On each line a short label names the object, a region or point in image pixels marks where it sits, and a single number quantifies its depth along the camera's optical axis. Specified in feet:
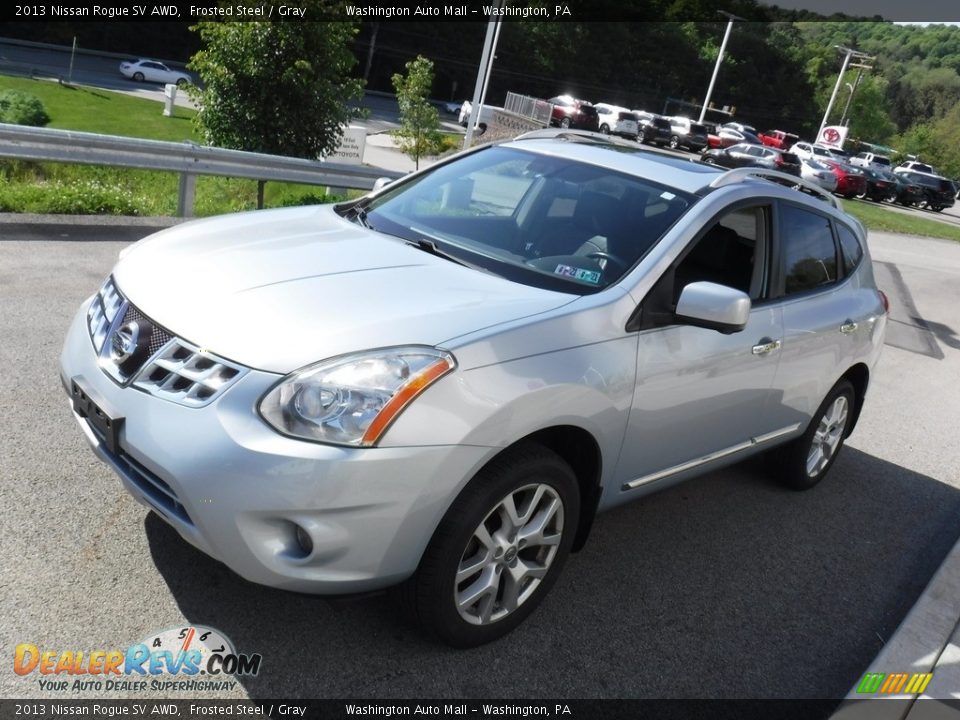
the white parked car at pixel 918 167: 196.32
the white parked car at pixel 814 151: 167.11
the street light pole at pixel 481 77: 60.44
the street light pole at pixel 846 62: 246.06
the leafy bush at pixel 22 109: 89.64
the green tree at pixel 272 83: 40.55
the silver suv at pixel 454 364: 9.16
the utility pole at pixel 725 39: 209.36
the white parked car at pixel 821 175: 122.11
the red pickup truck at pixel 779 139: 208.21
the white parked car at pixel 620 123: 166.09
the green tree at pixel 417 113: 66.18
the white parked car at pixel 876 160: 196.50
